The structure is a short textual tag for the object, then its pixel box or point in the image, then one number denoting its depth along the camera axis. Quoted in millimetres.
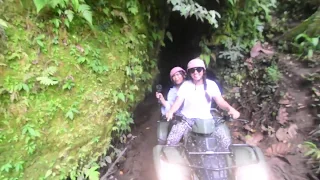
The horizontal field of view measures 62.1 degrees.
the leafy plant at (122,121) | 4395
